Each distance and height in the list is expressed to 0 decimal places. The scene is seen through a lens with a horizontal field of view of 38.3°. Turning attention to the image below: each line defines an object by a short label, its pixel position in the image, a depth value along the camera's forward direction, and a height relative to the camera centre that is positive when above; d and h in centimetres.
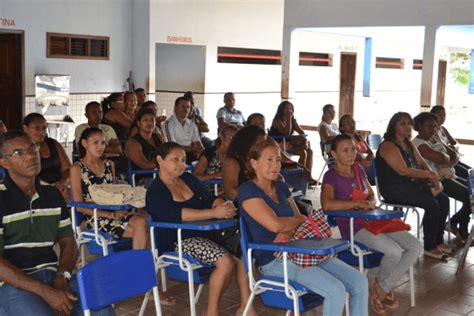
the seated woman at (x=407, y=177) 569 -76
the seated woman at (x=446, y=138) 700 -54
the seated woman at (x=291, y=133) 878 -65
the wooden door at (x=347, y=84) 1977 +2
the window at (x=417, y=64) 2314 +79
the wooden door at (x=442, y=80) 2494 +29
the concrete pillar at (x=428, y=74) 1094 +21
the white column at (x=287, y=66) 1223 +30
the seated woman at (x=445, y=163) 633 -71
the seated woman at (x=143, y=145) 605 -60
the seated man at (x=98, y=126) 664 -48
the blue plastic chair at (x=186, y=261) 374 -102
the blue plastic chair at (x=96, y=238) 427 -103
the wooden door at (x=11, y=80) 1213 -11
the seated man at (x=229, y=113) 976 -46
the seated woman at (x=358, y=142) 745 -64
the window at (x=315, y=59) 1798 +66
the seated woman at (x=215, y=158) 554 -66
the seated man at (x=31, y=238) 290 -74
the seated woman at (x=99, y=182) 445 -73
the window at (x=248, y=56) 1547 +61
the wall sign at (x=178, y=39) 1391 +83
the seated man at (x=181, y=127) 785 -55
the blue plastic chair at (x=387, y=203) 570 -98
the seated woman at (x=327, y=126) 855 -53
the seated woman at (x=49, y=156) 523 -64
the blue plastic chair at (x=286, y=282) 334 -100
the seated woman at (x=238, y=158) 463 -52
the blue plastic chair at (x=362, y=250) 420 -102
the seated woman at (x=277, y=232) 343 -78
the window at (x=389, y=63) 2112 +74
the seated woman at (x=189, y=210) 387 -75
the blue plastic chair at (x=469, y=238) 533 -118
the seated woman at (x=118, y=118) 768 -46
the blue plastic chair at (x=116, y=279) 267 -82
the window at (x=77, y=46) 1248 +56
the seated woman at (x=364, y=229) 436 -93
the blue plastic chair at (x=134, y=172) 587 -81
